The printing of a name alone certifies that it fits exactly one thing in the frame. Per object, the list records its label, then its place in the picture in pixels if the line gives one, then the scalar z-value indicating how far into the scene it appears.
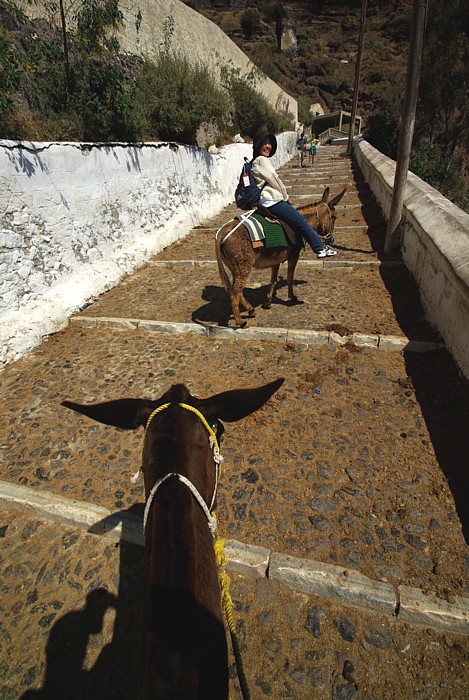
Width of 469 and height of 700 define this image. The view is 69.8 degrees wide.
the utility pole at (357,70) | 19.35
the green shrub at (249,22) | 68.44
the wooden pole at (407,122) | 5.91
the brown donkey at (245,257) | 5.16
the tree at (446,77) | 20.56
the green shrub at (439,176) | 16.06
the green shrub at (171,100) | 10.29
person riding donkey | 5.31
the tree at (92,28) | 7.19
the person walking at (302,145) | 21.79
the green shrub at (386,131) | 21.34
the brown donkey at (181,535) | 1.06
